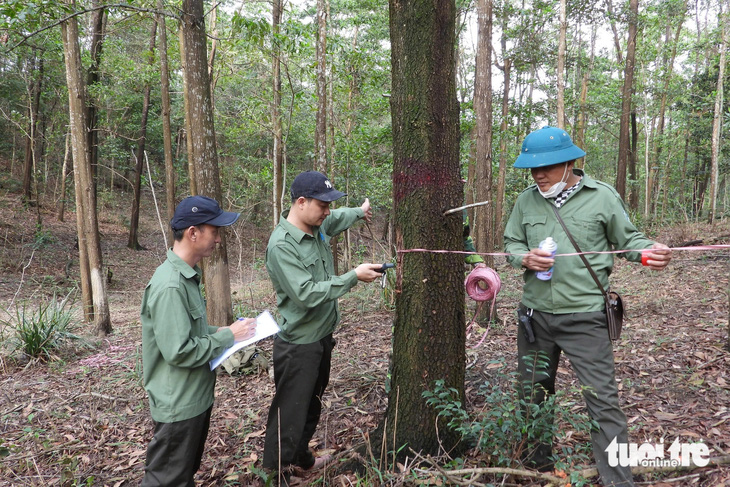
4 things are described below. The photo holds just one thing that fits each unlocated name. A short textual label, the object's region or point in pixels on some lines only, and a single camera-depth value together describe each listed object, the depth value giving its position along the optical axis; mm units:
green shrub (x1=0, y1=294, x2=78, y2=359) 5879
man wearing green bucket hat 2396
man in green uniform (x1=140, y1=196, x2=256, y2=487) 2201
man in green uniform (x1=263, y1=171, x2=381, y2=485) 2740
